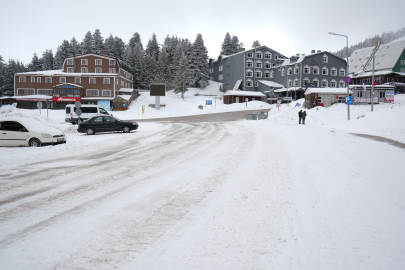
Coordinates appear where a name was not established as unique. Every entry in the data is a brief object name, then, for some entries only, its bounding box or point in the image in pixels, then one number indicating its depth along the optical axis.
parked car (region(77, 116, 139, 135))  19.94
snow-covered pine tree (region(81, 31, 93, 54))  83.46
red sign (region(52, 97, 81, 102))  56.75
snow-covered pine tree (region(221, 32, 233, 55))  90.56
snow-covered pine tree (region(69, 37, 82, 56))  81.62
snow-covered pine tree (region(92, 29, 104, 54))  85.69
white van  28.89
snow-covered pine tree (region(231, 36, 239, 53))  91.26
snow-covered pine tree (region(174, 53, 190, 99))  68.31
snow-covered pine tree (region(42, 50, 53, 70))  83.81
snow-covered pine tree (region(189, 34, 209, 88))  76.81
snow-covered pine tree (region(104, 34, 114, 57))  85.31
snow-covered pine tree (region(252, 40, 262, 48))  109.21
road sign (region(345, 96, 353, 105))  25.15
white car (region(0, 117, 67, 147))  13.76
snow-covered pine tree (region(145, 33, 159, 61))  92.92
